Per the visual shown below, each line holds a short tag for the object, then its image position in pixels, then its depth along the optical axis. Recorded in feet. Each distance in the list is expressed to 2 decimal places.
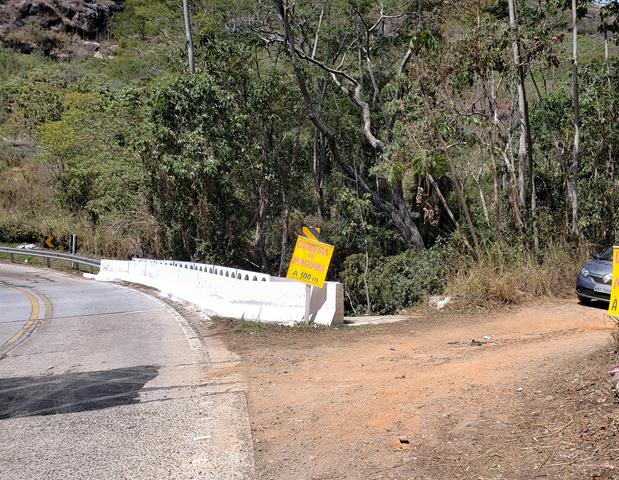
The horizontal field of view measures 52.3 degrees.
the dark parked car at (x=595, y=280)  41.81
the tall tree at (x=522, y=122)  51.21
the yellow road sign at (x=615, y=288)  21.15
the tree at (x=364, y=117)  64.34
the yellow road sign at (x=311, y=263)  38.14
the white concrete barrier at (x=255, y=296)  38.81
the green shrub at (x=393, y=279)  53.47
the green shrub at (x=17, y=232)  120.78
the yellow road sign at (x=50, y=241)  114.52
